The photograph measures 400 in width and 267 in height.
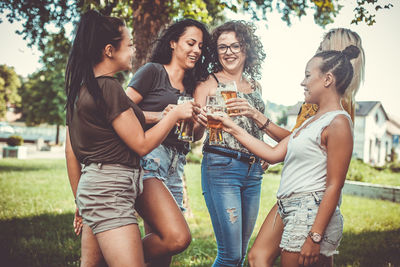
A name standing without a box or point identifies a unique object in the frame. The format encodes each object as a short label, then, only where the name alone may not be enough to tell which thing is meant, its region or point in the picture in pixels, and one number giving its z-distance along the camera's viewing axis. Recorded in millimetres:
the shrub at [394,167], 21719
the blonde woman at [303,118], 2654
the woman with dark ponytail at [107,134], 2219
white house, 39594
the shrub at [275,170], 20609
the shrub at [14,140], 22328
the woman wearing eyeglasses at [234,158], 3027
